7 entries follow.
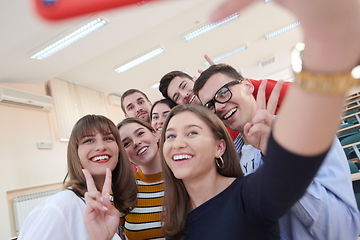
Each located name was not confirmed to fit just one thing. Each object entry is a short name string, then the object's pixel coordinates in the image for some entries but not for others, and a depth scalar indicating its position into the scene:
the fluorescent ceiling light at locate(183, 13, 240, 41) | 5.57
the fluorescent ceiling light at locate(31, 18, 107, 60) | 4.19
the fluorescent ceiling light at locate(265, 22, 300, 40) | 6.56
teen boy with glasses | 0.90
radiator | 4.57
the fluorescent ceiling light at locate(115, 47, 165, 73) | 5.92
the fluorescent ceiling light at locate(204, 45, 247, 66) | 7.03
